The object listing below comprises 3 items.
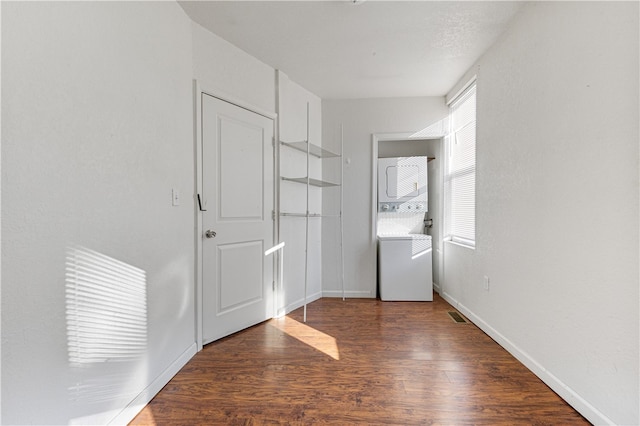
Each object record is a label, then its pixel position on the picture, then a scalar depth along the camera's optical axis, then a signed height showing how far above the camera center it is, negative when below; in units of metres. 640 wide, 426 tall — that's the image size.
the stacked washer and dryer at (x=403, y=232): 3.44 -0.29
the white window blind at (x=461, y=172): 2.94 +0.41
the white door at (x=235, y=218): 2.27 -0.07
